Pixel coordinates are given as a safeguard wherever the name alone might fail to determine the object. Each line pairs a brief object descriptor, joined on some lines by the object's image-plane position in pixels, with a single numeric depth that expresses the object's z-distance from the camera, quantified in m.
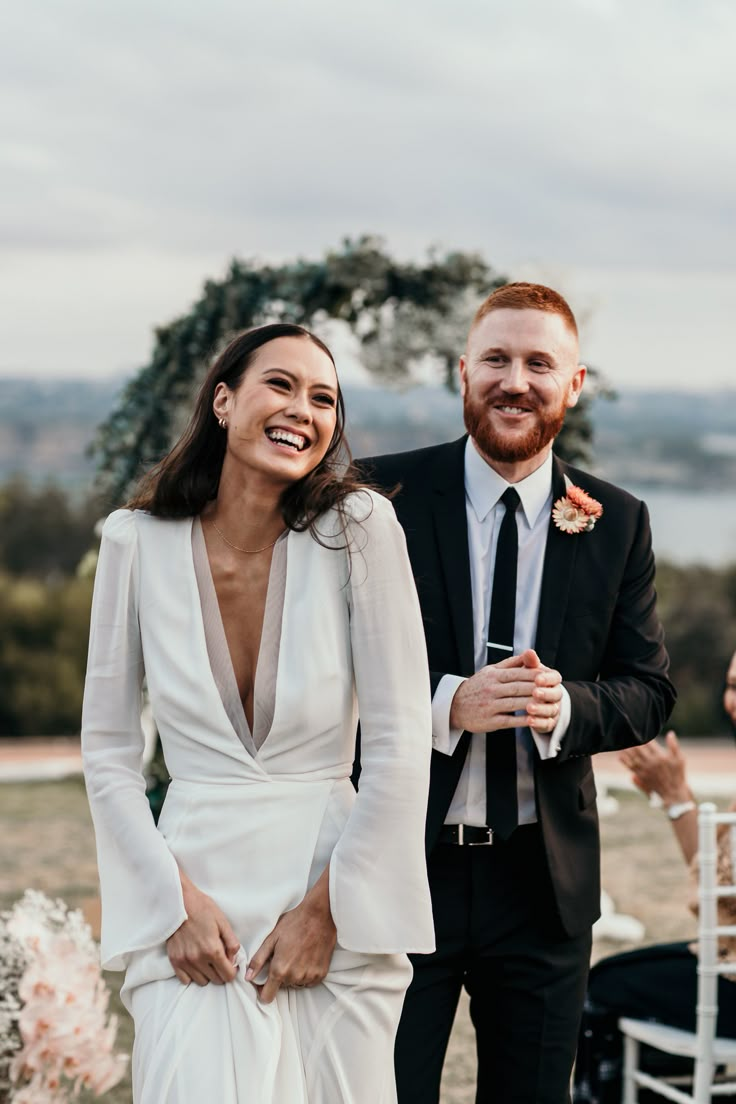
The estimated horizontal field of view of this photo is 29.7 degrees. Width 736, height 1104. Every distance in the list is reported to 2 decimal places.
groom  2.95
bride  2.32
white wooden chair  3.60
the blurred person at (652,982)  3.94
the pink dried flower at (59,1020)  3.50
